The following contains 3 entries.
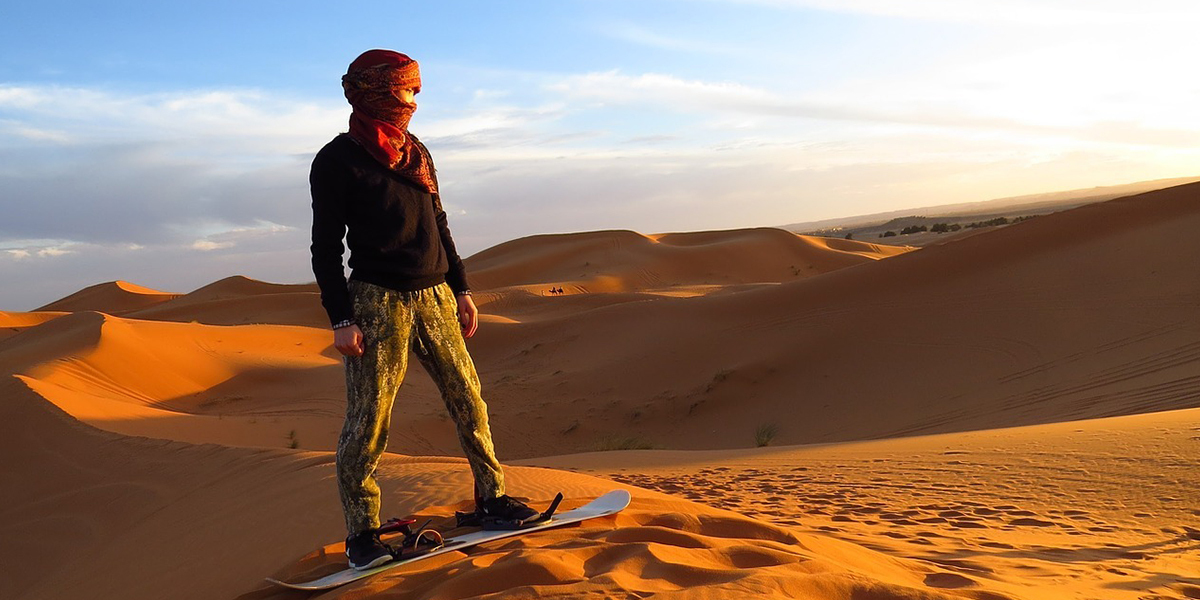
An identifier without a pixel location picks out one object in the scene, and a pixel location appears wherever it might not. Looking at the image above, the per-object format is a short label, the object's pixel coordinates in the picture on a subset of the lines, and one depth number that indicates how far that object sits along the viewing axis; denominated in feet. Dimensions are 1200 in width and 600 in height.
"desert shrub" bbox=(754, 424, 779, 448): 42.32
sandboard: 11.98
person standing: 12.63
